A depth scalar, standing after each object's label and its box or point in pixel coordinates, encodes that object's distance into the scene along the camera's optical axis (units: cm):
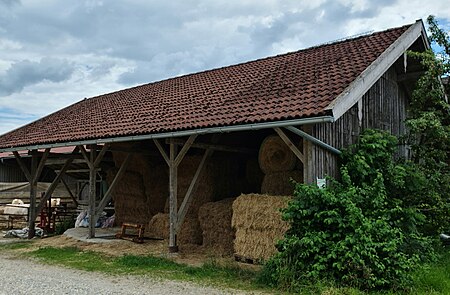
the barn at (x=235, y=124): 780
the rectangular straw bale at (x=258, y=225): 784
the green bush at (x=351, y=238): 621
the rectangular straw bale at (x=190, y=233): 1072
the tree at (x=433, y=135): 844
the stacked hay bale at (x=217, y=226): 974
